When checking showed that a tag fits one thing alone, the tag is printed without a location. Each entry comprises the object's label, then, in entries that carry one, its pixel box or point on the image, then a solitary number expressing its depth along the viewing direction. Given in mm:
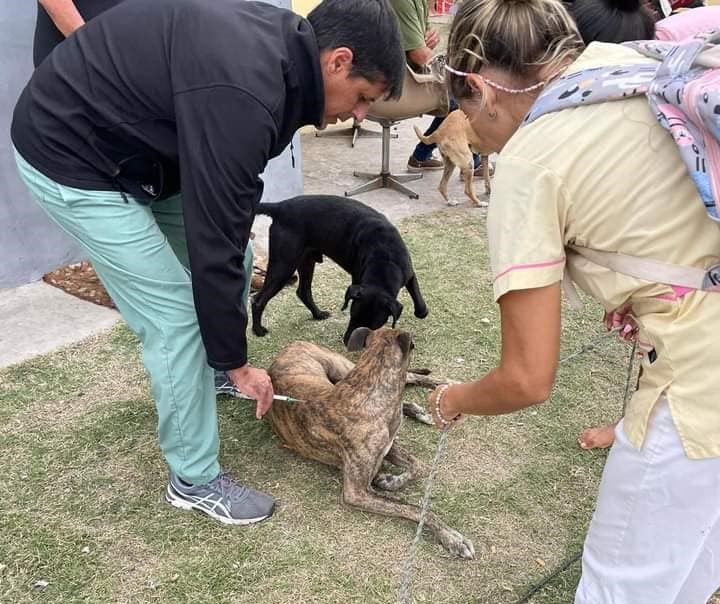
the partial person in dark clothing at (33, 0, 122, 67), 2918
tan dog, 6346
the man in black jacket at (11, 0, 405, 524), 1840
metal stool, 6664
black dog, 3938
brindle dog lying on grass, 2746
